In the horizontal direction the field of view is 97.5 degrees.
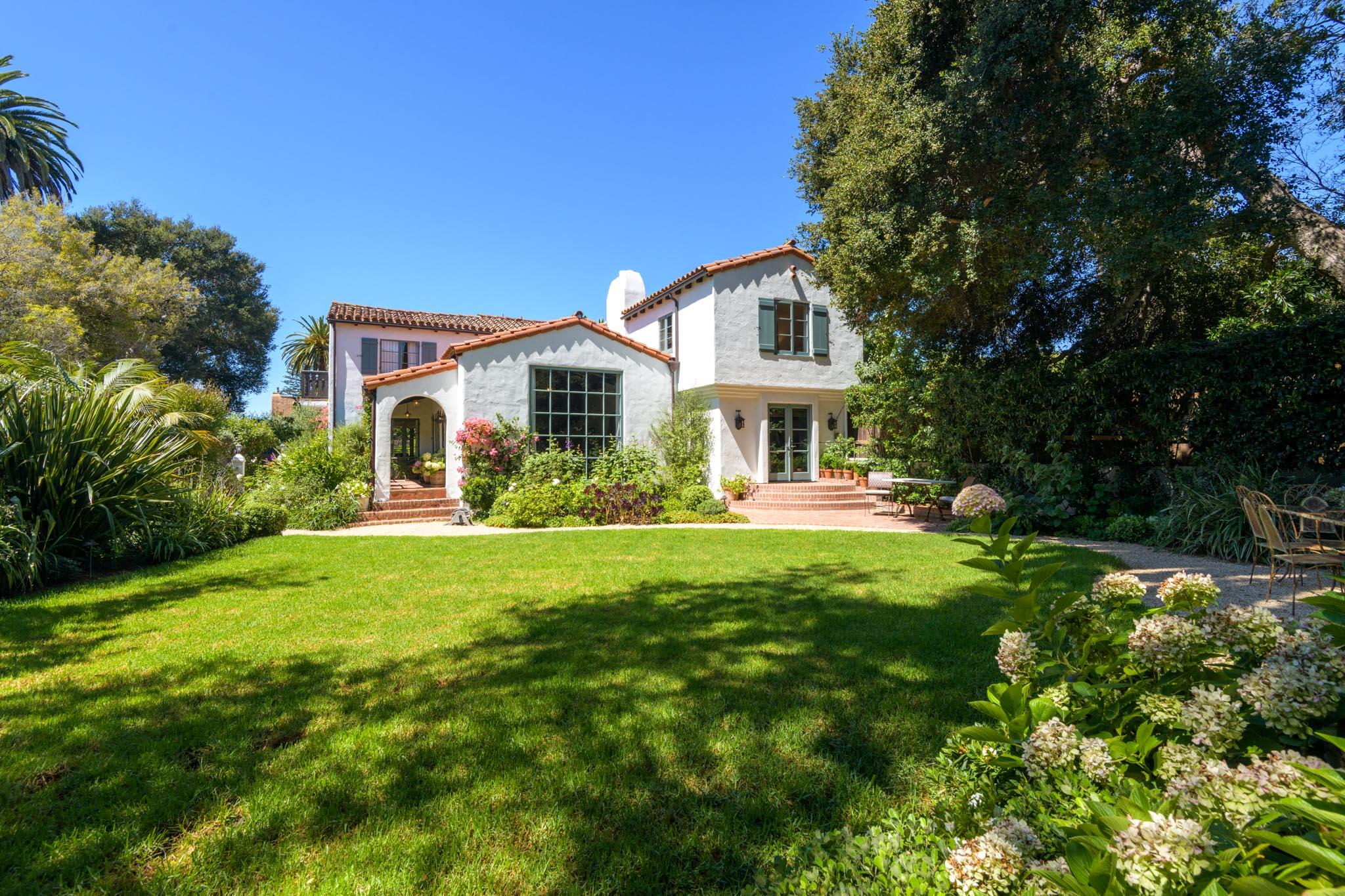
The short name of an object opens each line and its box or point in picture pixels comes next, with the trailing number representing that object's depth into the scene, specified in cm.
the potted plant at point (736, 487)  1602
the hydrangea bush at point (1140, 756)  94
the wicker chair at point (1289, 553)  503
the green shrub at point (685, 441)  1567
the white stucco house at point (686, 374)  1455
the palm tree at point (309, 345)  3628
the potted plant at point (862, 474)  1755
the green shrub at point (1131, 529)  909
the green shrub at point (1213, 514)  773
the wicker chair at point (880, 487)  1580
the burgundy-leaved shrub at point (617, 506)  1324
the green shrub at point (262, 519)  1027
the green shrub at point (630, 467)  1438
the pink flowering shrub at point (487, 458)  1392
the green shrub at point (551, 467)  1392
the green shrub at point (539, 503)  1268
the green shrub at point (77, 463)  671
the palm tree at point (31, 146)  2222
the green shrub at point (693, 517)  1334
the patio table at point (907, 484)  1378
